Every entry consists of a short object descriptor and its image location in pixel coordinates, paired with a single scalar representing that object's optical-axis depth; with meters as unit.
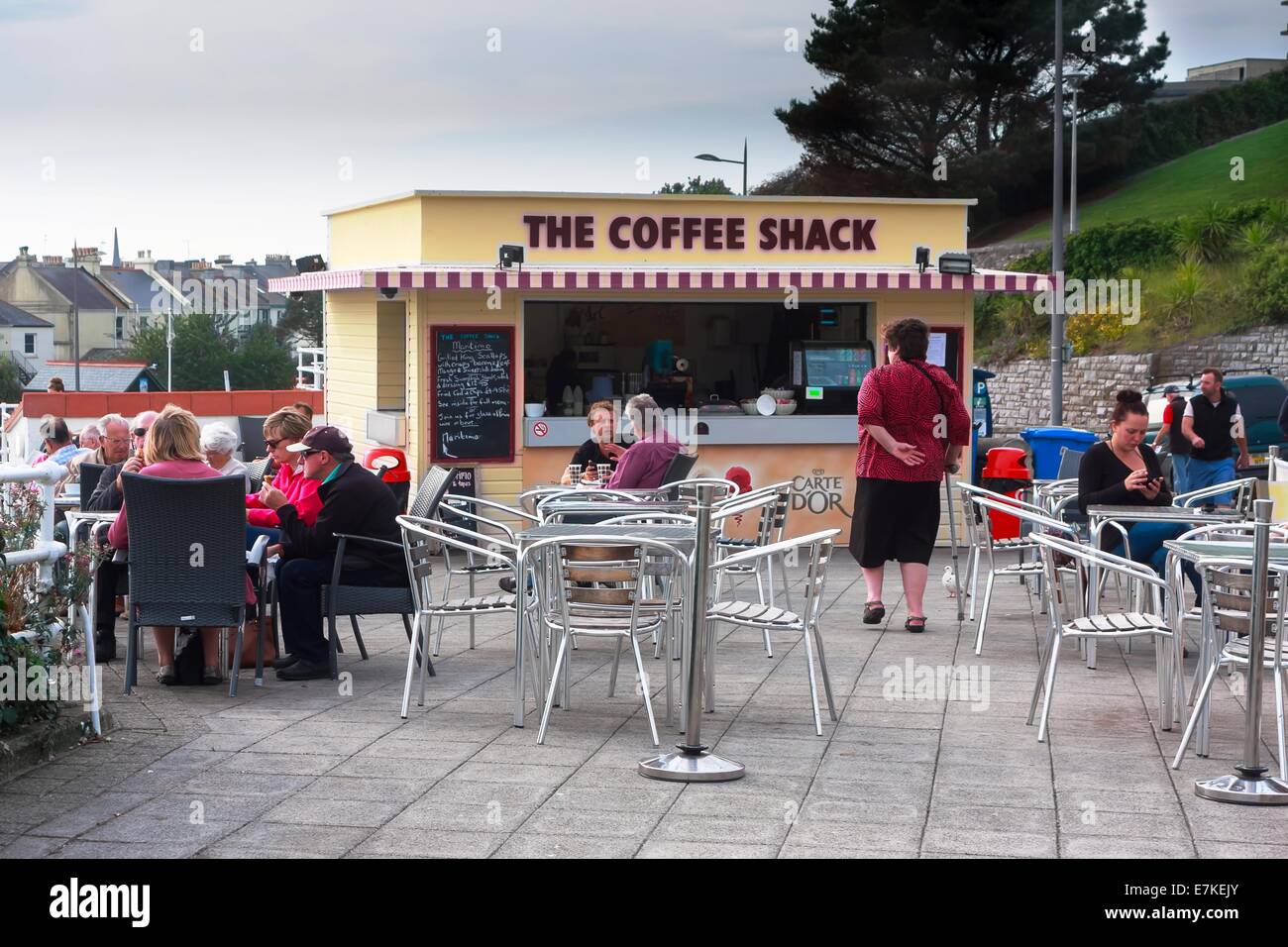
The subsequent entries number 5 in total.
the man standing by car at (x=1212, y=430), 14.84
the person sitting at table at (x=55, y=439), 12.05
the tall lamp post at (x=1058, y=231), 26.00
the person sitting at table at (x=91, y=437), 10.79
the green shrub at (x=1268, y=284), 36.41
